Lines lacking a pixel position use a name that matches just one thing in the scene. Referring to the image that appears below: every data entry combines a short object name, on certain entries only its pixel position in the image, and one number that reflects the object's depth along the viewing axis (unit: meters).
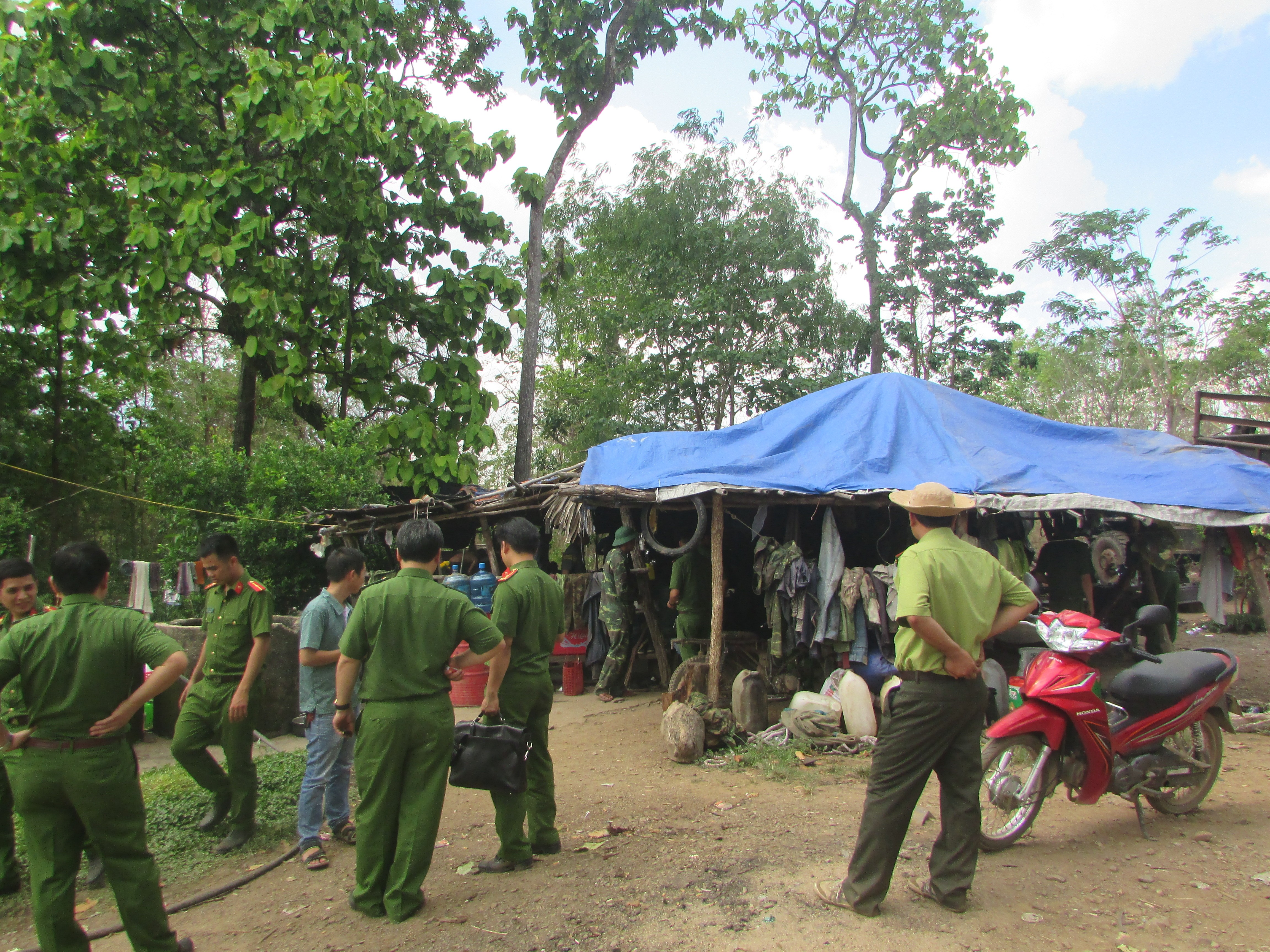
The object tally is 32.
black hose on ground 3.75
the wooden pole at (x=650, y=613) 9.09
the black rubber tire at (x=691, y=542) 7.84
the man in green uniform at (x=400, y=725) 3.64
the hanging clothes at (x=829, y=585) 7.39
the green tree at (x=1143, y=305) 22.91
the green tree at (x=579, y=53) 14.55
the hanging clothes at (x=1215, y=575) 7.79
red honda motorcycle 4.16
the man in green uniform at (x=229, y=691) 4.58
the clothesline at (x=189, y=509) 9.81
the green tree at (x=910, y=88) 20.97
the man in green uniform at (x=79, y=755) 3.08
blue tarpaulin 7.68
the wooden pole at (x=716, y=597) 7.48
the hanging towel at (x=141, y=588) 8.52
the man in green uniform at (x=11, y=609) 4.15
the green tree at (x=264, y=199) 10.00
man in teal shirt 4.45
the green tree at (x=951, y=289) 19.94
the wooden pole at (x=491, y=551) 10.42
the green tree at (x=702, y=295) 18.34
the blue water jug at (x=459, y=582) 9.57
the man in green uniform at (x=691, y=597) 8.68
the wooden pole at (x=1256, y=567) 7.76
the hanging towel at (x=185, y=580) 9.73
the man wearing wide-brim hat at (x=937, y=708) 3.43
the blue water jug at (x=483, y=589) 10.02
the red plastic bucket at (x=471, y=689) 8.67
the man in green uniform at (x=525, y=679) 4.17
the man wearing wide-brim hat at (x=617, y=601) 8.94
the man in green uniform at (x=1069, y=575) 8.38
